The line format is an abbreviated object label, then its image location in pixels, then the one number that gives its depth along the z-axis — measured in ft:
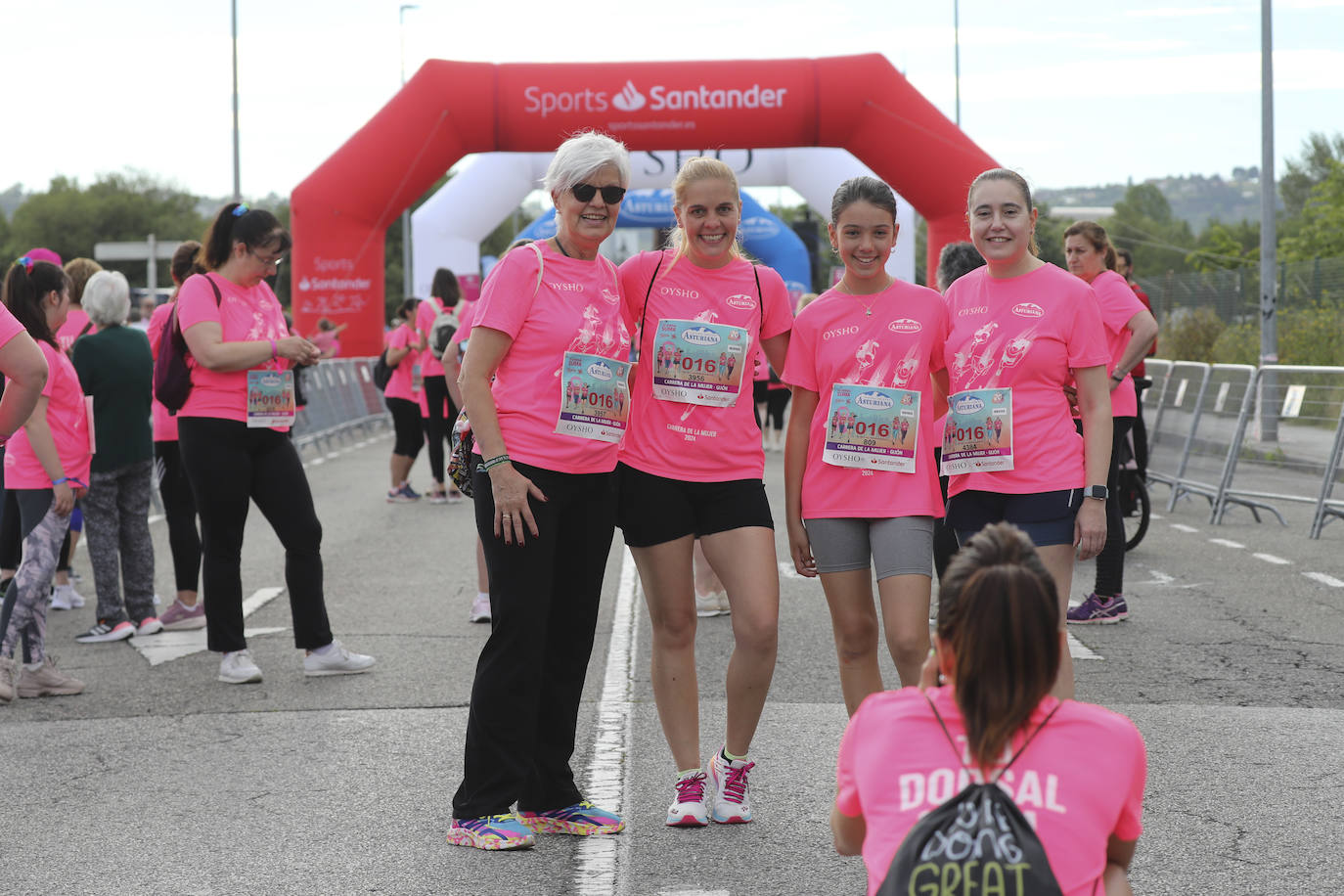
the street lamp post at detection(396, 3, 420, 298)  161.65
